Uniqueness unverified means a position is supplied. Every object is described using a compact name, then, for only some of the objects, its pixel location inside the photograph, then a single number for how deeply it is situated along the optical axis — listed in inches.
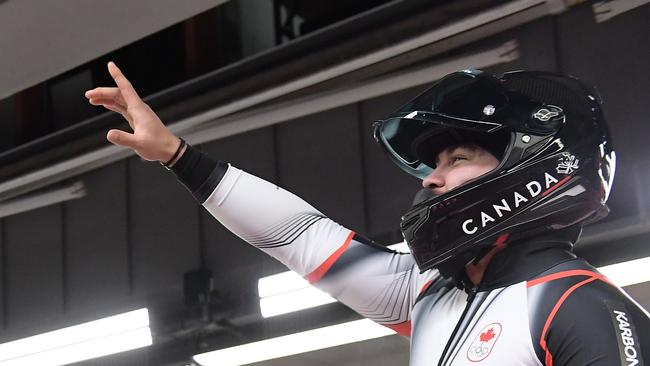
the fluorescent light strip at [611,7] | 258.2
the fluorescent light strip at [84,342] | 356.9
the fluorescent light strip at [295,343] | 300.7
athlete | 122.6
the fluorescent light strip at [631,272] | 239.8
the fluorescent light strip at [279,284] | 309.6
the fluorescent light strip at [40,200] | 384.8
